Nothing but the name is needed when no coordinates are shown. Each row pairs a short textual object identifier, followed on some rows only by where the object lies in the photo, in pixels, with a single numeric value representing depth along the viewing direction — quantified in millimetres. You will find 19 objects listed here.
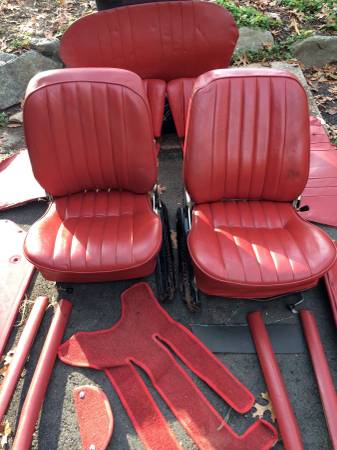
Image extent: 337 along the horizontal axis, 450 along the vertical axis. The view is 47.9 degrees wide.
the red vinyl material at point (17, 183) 2908
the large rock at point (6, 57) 3861
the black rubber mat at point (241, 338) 2164
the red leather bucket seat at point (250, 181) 1887
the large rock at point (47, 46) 4035
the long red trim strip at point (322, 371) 1842
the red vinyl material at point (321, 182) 2748
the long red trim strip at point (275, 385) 1786
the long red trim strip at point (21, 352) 1932
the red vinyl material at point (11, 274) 2283
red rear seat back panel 2756
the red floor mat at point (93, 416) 1881
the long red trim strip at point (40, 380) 1810
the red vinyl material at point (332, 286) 2244
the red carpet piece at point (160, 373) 1884
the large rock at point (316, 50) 4164
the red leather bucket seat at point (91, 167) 1948
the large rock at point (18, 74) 3787
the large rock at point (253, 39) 4246
